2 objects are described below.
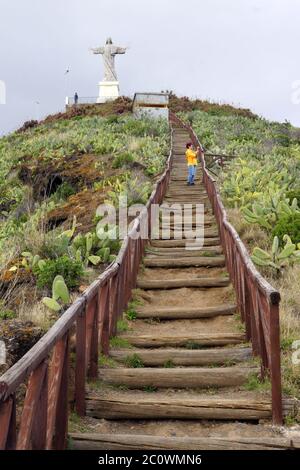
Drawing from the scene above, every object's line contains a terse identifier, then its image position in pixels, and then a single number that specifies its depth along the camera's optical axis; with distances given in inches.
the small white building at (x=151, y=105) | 1466.5
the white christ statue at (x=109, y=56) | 2122.3
